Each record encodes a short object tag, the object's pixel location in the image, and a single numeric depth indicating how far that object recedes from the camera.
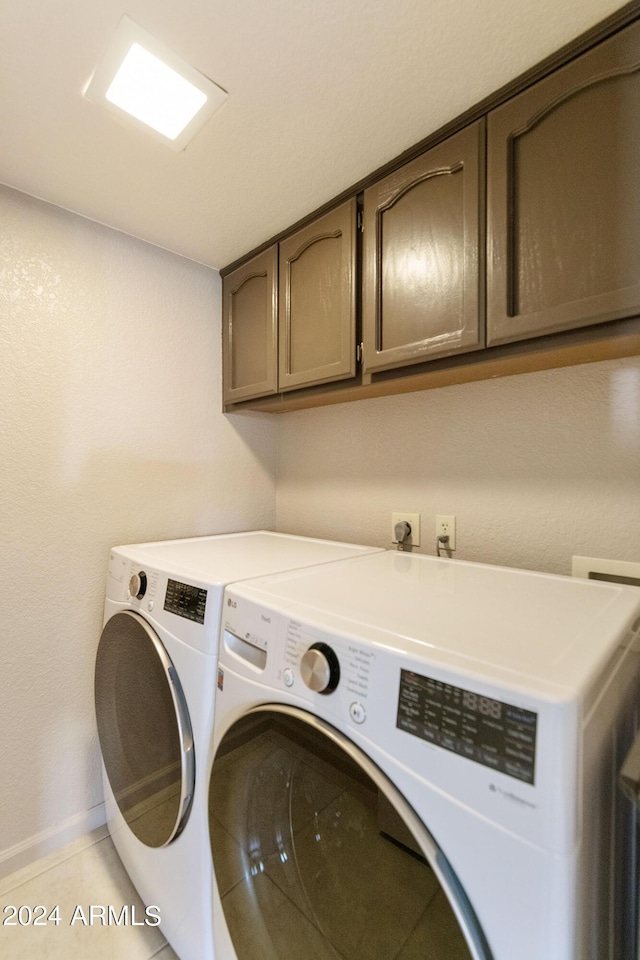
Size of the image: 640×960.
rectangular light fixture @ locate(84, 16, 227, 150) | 0.86
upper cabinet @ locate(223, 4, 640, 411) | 0.78
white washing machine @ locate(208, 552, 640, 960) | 0.42
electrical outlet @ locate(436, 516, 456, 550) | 1.31
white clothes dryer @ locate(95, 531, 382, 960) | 0.87
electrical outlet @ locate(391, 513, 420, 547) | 1.40
